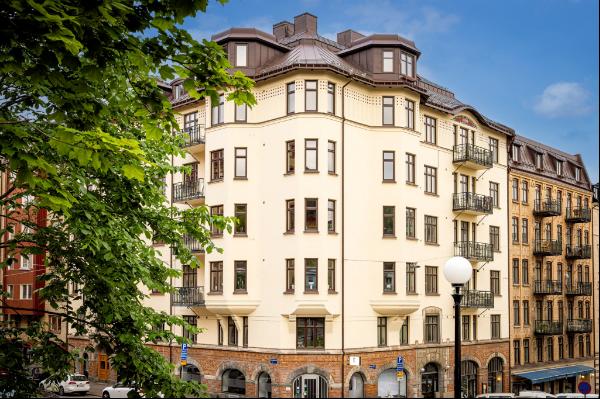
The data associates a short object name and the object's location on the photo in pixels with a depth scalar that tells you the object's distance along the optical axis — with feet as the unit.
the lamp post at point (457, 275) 33.06
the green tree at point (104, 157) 21.45
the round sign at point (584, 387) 100.68
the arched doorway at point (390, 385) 114.62
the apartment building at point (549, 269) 155.74
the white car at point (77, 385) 125.08
